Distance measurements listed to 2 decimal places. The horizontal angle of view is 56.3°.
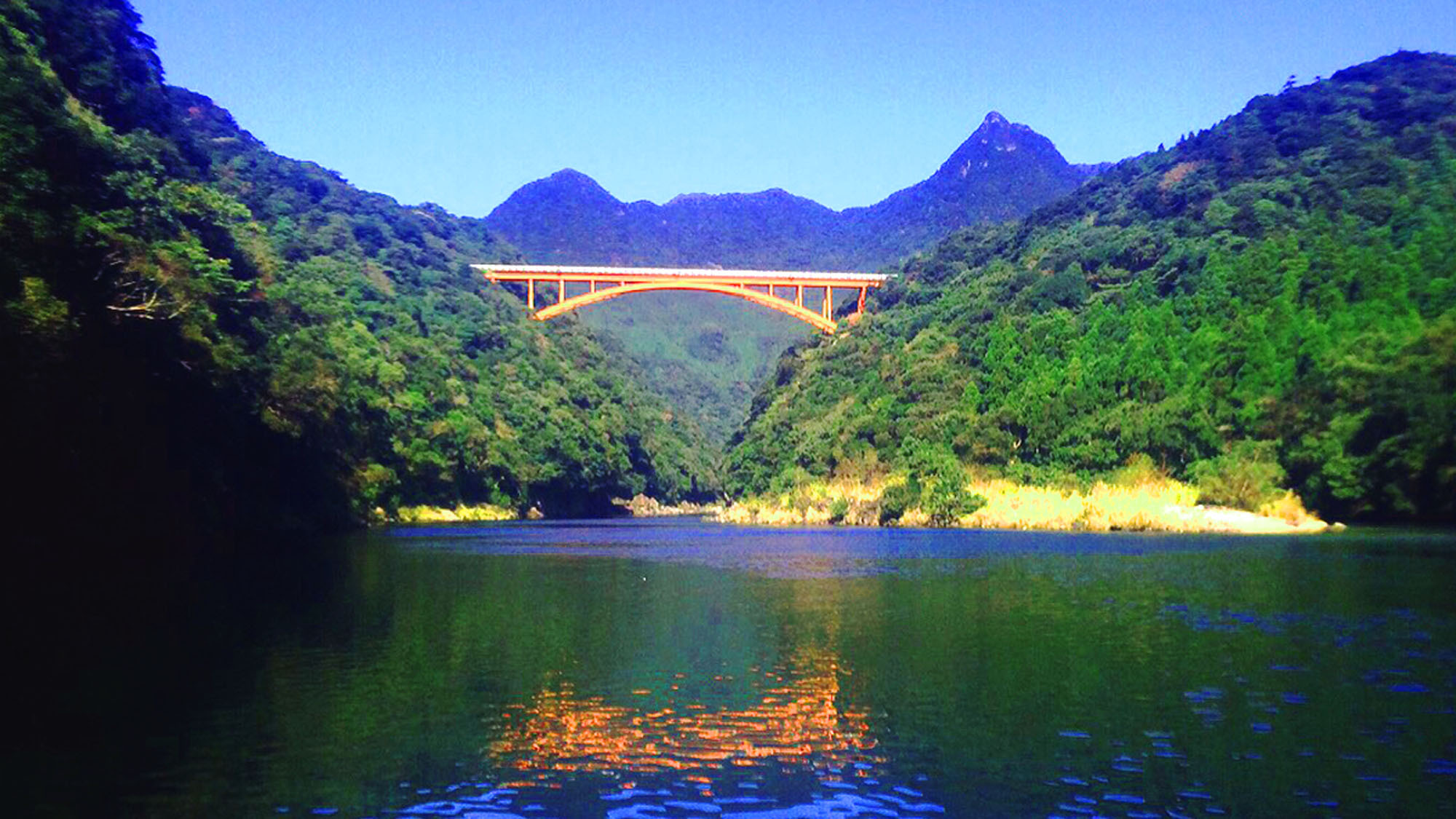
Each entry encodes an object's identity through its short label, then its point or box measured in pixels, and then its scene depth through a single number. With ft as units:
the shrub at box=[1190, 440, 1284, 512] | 197.77
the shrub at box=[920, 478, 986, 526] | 231.30
